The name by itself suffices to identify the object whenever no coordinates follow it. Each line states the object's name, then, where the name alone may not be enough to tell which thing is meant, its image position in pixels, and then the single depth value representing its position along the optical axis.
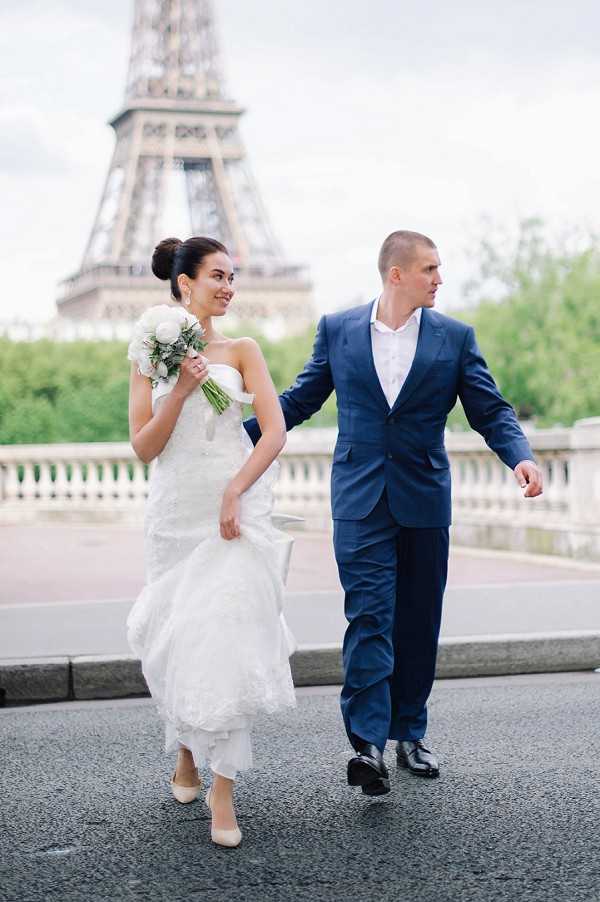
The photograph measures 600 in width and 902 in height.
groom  5.04
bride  4.41
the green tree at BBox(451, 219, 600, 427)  42.56
